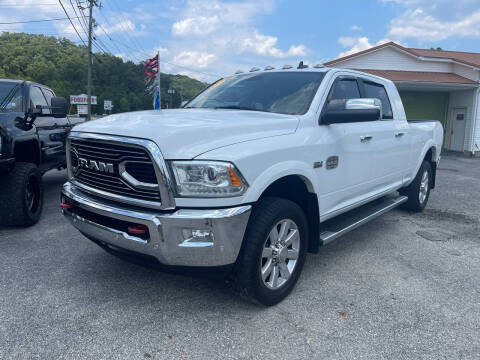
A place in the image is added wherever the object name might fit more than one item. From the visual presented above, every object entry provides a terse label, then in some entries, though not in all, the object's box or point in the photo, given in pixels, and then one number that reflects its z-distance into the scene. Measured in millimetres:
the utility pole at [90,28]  28978
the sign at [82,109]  35041
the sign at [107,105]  34600
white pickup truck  2424
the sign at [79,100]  31031
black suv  4617
